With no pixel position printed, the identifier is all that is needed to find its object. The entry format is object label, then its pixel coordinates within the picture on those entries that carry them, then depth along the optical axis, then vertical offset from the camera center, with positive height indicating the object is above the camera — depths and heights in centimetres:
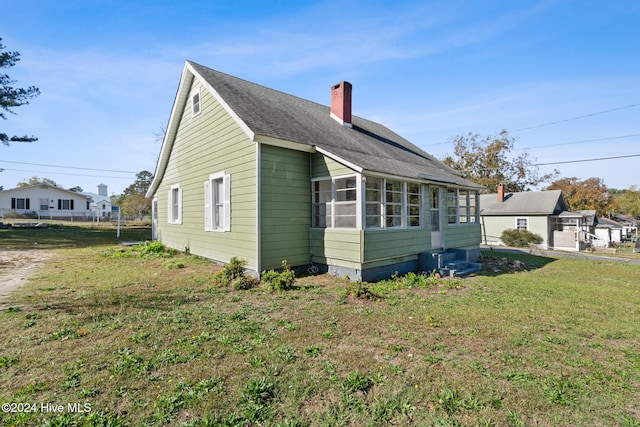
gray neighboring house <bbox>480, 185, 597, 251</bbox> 2259 -33
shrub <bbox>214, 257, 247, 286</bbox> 736 -144
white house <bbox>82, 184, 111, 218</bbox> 4265 +232
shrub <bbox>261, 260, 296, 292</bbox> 675 -155
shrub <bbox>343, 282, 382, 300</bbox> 626 -168
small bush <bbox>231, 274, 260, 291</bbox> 684 -162
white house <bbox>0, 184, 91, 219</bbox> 3606 +181
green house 783 +71
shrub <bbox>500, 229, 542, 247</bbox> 2328 -188
